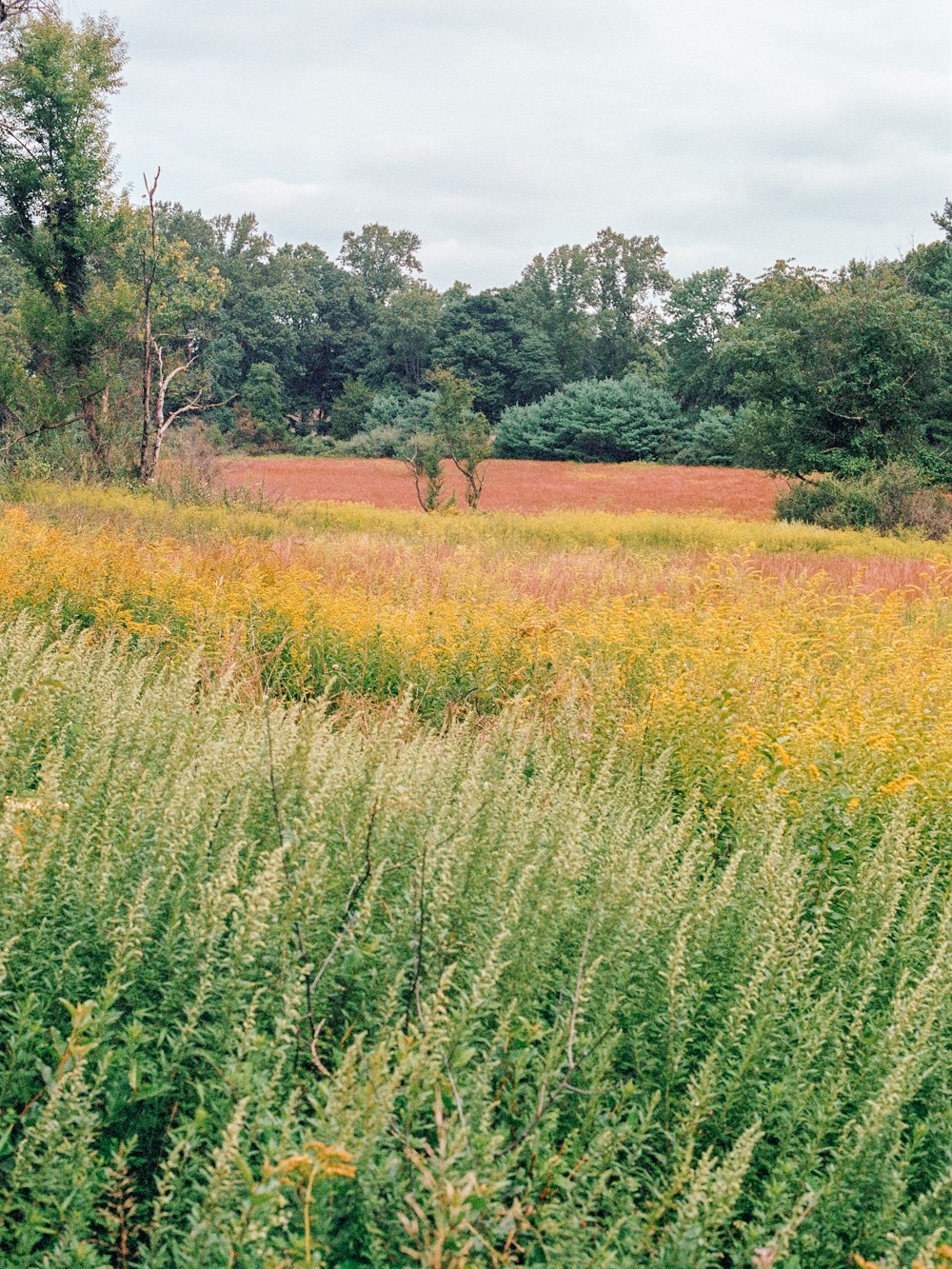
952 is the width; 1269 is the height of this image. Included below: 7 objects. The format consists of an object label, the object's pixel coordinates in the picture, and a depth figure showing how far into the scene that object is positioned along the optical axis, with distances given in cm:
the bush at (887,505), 2408
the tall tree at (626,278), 8244
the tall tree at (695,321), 6462
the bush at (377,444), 5928
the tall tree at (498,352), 7088
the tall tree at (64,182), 2136
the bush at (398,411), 6272
